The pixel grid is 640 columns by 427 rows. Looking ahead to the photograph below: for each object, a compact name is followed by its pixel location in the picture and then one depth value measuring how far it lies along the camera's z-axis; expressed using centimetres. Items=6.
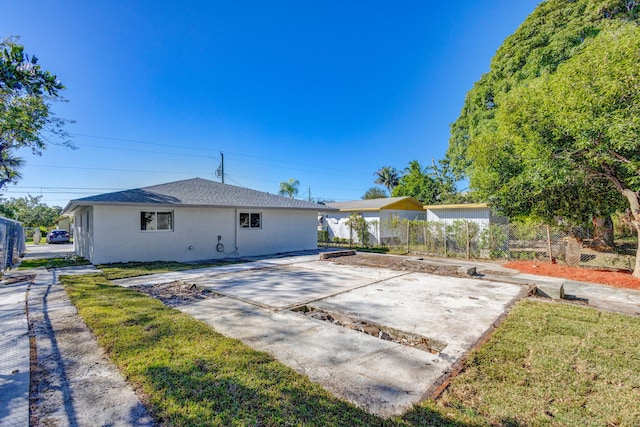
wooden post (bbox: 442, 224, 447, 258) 1318
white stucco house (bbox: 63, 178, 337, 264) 1108
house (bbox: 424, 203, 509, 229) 1574
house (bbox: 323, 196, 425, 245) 1917
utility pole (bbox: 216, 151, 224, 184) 2819
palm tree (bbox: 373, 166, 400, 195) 4731
